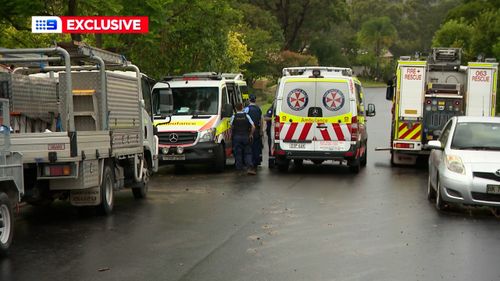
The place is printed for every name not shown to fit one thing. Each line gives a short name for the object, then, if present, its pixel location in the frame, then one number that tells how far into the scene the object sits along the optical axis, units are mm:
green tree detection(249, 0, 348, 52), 80625
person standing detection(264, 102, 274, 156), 18706
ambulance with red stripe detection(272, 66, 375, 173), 17203
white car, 11430
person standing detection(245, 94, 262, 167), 18000
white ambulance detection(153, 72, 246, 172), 17438
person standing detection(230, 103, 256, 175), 17547
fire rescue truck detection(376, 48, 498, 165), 18578
